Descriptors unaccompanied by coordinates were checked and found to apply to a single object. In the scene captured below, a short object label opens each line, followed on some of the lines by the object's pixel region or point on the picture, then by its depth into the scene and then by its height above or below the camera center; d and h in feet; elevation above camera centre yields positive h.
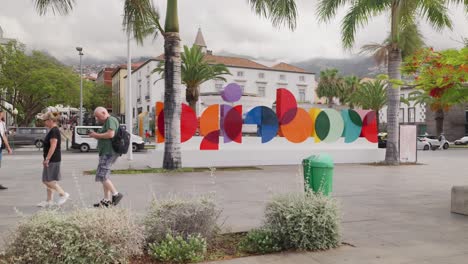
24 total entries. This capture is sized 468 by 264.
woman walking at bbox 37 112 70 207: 25.29 -2.18
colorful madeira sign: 52.44 -0.38
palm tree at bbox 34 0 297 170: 46.73 +8.29
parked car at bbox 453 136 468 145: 153.28 -7.90
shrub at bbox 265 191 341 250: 16.07 -3.95
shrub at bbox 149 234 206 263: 14.70 -4.61
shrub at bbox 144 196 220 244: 15.51 -3.70
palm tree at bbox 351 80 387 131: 169.55 +9.74
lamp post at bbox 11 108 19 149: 133.15 +1.83
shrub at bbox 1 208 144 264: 12.70 -3.73
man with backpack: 24.32 -1.89
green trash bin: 21.34 -2.68
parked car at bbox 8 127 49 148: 104.09 -4.10
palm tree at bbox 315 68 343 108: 208.13 +17.44
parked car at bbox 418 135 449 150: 124.57 -6.80
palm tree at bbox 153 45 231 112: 79.94 +10.26
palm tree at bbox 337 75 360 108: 207.96 +15.11
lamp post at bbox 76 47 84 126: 122.01 +19.96
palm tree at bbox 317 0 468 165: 52.19 +13.16
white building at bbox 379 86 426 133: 189.47 +1.60
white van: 96.12 -4.86
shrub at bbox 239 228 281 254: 16.17 -4.84
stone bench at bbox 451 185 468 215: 23.58 -4.56
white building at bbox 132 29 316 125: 208.37 +21.30
